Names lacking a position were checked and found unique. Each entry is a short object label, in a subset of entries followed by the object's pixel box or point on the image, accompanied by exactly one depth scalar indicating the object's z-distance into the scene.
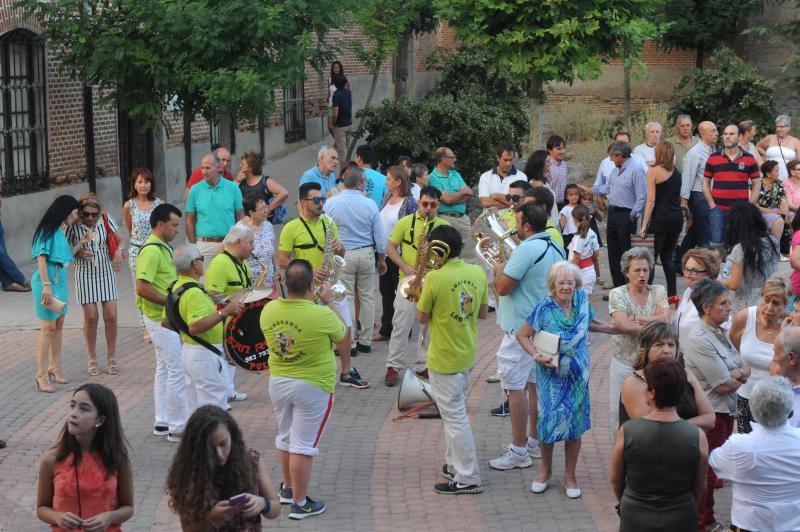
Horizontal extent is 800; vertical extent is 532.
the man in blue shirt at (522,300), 8.68
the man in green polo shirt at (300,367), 7.50
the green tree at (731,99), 23.75
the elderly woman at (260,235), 10.83
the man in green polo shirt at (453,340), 8.12
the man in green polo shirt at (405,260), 10.91
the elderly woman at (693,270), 8.05
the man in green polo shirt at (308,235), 10.67
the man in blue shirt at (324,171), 12.93
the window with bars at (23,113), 16.91
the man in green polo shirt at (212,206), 12.48
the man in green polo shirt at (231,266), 8.94
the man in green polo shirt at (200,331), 8.43
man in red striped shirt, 14.16
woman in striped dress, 11.12
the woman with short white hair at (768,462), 5.90
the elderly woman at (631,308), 7.93
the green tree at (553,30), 16.61
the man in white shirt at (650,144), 15.74
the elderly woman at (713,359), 7.41
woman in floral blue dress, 7.83
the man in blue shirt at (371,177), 13.39
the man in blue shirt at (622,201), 14.09
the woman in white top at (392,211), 12.13
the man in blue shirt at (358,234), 11.62
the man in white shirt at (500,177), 13.21
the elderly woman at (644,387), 6.67
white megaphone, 10.04
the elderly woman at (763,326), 7.55
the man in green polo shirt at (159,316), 9.33
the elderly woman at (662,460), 5.80
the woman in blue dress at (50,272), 10.55
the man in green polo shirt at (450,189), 13.20
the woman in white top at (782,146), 16.45
